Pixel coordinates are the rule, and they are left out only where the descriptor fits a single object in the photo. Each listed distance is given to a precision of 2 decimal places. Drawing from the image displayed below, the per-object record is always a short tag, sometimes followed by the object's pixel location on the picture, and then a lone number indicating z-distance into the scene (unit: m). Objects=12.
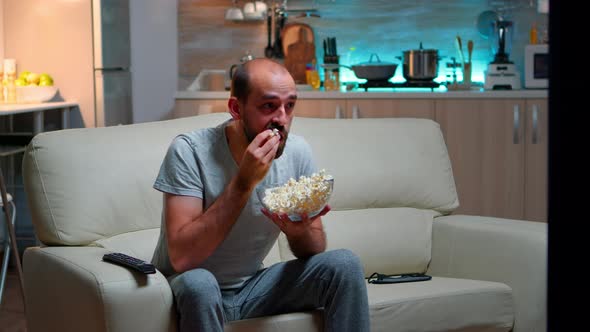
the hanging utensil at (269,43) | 5.82
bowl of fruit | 5.00
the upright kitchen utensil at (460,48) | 5.38
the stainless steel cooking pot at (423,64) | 5.34
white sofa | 2.17
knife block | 5.48
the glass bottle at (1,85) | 5.08
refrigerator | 5.19
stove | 5.31
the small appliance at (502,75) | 5.20
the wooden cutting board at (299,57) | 5.74
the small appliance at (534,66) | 5.28
